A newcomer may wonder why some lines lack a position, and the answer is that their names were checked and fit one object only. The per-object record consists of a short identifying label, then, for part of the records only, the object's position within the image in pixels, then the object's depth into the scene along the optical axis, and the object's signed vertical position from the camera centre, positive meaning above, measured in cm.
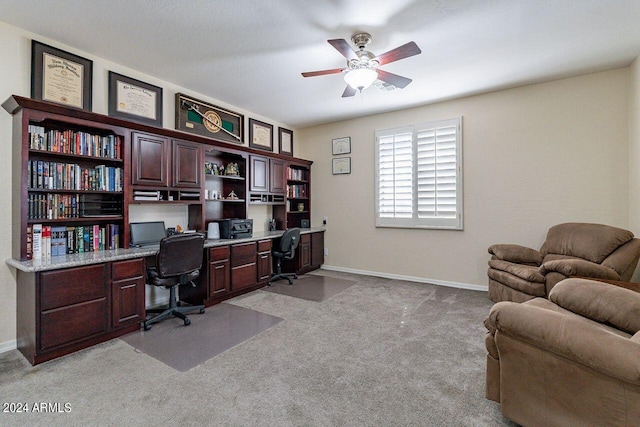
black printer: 411 -20
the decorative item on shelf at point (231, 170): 434 +67
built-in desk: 227 -73
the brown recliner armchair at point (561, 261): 275 -50
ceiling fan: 245 +133
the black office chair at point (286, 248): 443 -54
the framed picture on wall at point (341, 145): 530 +127
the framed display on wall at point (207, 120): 385 +137
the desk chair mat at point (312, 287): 400 -111
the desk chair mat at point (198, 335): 240 -116
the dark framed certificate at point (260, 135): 490 +138
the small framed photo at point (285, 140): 551 +143
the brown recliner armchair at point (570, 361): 119 -69
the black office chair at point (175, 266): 289 -54
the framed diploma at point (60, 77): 263 +132
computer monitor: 320 -21
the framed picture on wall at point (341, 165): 531 +90
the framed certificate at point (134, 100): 316 +132
